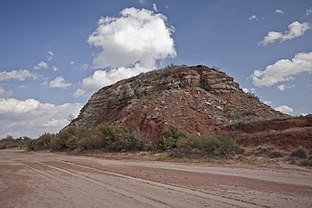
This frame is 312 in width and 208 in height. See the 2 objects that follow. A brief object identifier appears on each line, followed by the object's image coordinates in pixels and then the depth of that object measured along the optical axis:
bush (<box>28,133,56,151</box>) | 61.57
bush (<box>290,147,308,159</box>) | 22.61
